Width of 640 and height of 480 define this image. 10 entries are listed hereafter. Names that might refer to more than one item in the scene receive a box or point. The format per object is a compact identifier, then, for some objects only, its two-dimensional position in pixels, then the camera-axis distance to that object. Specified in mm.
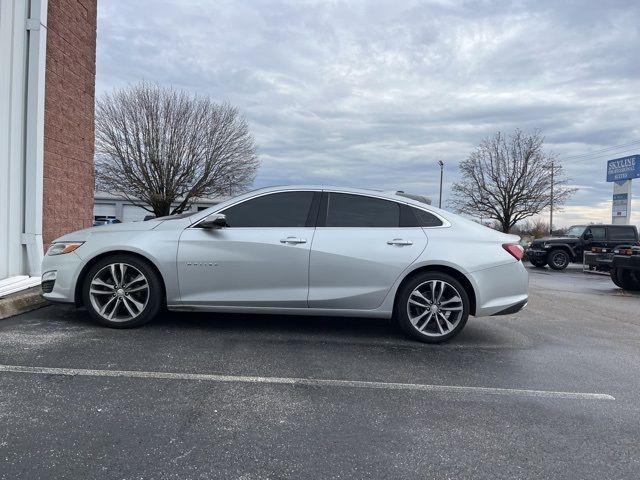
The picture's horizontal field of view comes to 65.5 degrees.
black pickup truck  11836
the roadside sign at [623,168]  26648
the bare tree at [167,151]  27438
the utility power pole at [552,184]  34375
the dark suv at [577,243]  19656
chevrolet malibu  4945
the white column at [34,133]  6762
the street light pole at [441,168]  39694
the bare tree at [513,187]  34312
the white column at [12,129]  6359
